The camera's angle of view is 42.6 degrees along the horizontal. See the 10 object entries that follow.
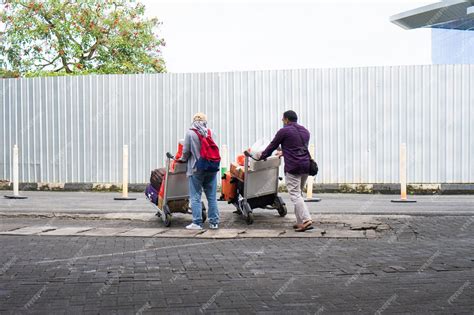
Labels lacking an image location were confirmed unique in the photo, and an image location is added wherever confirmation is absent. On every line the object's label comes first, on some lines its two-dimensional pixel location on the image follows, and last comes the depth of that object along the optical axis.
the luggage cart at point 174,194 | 9.59
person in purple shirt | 9.06
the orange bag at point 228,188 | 10.07
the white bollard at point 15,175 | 14.71
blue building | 39.97
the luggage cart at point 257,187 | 9.64
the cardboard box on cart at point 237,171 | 9.81
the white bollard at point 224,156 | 14.87
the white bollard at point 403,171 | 13.52
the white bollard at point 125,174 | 14.41
